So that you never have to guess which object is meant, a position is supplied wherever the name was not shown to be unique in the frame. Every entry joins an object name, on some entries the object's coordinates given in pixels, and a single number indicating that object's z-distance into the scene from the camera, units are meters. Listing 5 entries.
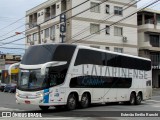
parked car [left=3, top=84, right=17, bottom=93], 46.62
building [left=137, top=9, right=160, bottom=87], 56.88
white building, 47.69
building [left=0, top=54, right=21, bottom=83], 61.16
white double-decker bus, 18.11
